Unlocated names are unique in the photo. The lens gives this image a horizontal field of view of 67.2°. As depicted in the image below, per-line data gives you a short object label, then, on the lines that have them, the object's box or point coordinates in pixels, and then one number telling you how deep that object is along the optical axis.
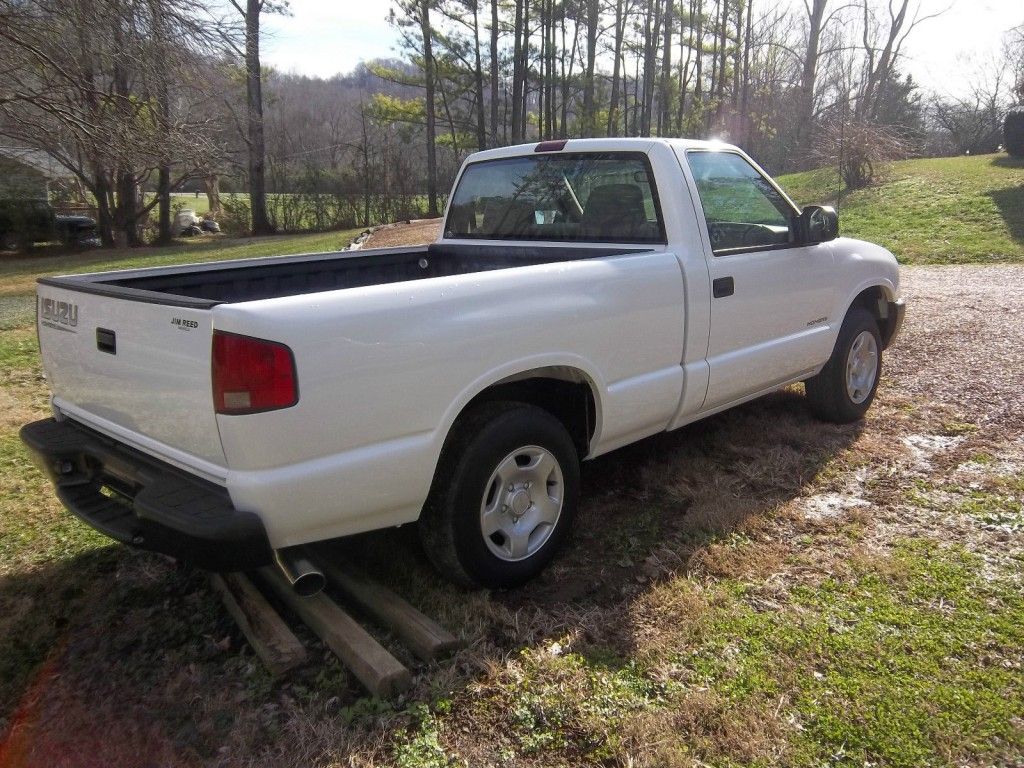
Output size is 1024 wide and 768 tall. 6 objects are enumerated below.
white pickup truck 2.39
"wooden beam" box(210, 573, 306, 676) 2.67
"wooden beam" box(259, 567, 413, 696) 2.53
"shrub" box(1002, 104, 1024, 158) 20.50
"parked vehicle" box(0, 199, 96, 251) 23.56
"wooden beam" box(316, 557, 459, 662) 2.74
